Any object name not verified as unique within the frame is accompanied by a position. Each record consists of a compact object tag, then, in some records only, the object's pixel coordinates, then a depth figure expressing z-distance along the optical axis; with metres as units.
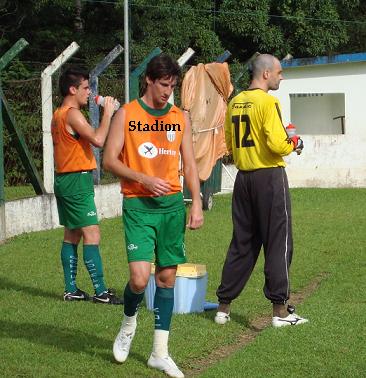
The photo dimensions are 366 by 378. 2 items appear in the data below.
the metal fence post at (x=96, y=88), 14.66
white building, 21.27
